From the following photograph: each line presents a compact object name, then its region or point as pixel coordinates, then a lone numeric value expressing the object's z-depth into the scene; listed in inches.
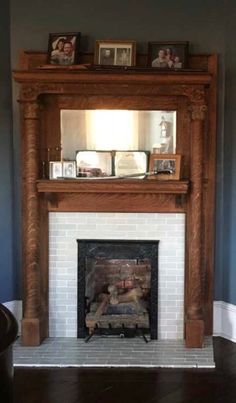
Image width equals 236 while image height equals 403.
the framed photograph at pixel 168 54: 150.3
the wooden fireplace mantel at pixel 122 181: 144.6
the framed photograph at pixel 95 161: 154.1
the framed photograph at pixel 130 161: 153.6
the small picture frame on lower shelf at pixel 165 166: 149.3
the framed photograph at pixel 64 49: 149.9
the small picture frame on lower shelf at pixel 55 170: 150.6
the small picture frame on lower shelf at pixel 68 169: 150.9
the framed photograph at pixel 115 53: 151.0
